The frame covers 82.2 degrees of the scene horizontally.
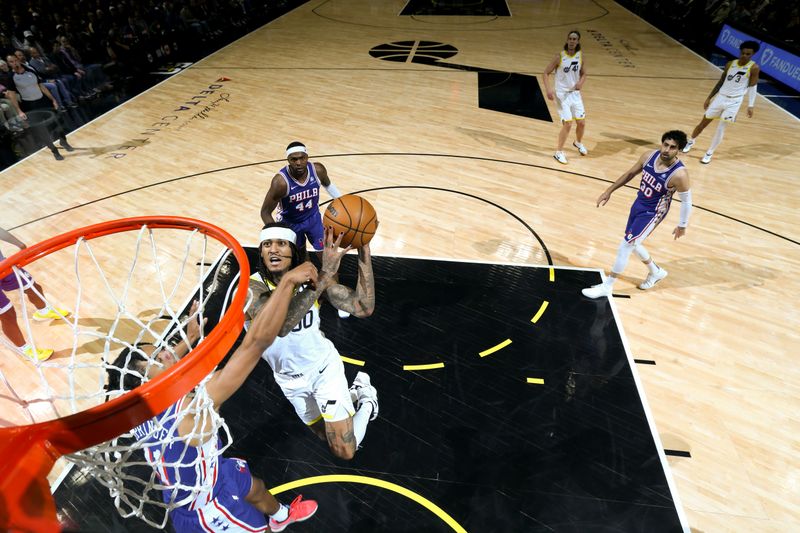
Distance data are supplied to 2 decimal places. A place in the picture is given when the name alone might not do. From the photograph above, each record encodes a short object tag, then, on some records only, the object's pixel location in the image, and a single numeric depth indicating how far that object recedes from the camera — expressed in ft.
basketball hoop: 4.29
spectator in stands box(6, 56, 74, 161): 26.25
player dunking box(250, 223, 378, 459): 8.38
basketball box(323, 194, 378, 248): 9.93
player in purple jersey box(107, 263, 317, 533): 6.32
